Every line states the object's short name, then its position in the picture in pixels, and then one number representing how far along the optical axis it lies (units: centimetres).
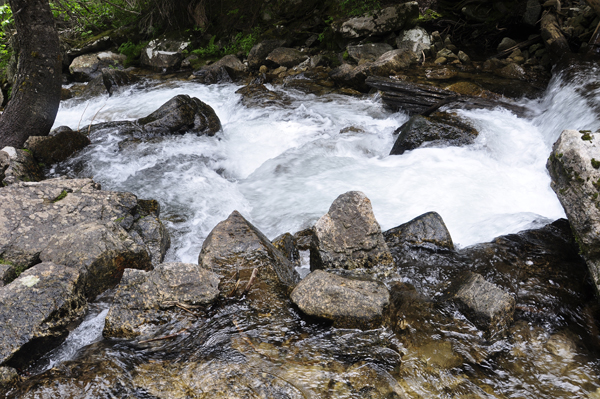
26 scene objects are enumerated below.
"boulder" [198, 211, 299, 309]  331
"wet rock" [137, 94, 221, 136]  761
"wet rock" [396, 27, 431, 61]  1052
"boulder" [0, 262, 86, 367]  254
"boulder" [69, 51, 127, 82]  1320
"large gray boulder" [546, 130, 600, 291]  306
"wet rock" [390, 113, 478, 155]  680
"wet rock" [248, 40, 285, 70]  1230
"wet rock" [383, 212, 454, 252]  423
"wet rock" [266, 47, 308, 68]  1174
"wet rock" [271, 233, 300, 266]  422
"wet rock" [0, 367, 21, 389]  232
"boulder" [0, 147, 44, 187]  534
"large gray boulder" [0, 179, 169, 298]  346
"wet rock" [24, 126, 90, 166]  622
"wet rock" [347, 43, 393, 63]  1088
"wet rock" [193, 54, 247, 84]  1174
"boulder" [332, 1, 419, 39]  1095
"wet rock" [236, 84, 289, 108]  935
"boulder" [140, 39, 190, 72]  1357
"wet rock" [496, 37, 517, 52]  1038
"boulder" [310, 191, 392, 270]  376
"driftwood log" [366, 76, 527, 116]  776
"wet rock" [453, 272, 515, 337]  302
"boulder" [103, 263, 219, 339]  285
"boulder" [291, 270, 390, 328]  296
